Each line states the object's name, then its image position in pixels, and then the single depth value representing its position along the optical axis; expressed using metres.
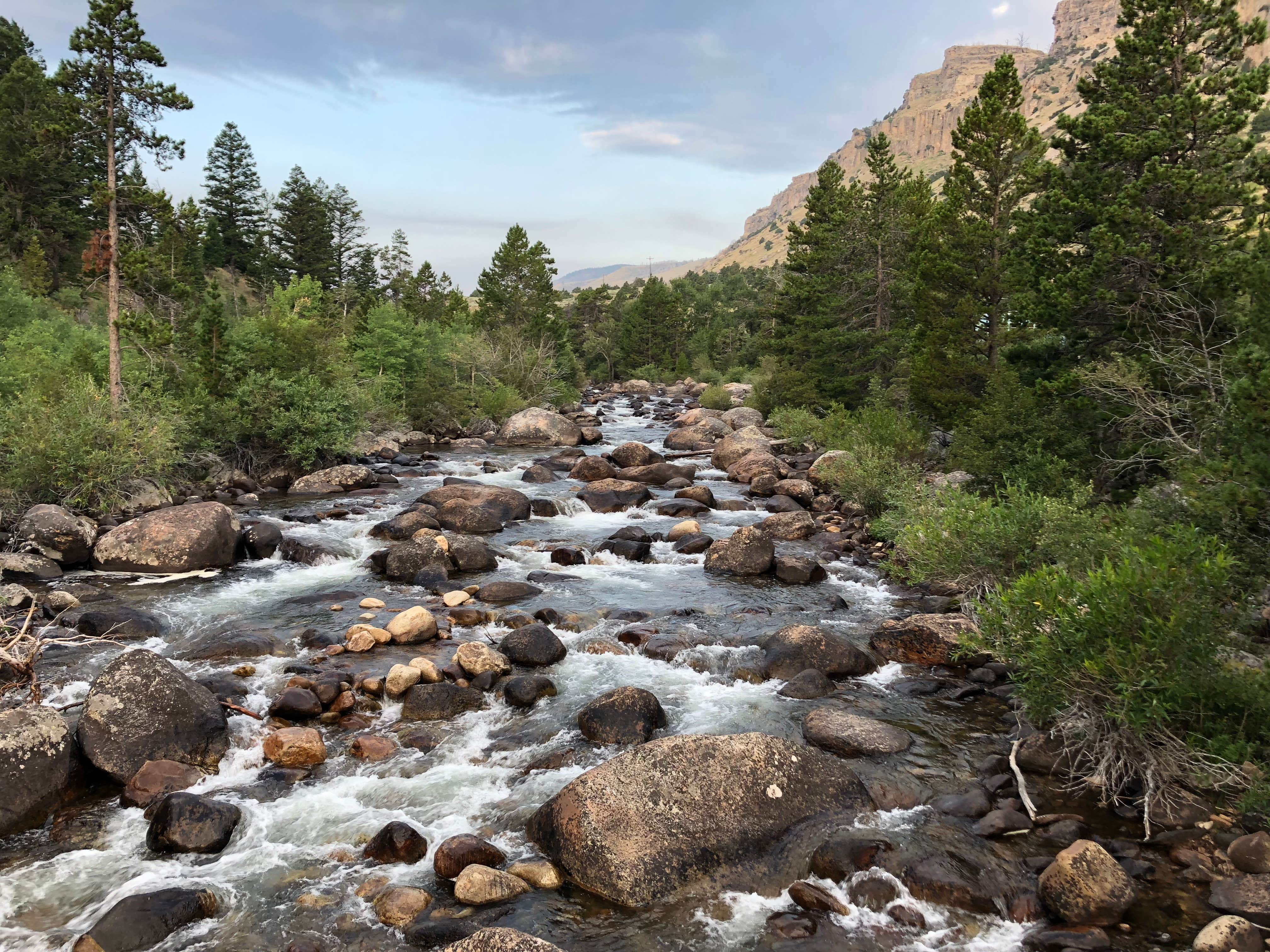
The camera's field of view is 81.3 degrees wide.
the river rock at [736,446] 29.77
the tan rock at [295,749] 8.53
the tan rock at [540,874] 6.57
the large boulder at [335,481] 24.55
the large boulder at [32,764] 7.10
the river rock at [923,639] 11.35
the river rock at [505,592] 14.33
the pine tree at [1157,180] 15.14
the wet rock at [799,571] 15.65
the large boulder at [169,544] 15.37
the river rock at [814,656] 11.07
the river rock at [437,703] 9.71
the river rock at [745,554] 16.23
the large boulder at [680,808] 6.57
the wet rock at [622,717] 9.14
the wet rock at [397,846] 6.88
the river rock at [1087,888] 5.88
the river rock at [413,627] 12.12
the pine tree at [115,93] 19.91
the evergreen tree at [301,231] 69.69
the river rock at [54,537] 15.42
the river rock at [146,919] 5.73
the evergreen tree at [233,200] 68.50
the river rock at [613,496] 22.69
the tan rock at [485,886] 6.31
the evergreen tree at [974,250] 24.89
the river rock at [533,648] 11.40
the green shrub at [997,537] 10.77
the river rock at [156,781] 7.64
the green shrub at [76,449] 17.23
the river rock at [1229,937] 5.33
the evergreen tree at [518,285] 63.75
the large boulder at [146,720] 7.95
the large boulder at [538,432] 37.78
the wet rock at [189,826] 6.93
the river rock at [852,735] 8.84
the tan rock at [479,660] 10.76
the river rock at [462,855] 6.64
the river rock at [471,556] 16.34
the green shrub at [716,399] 48.72
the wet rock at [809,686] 10.45
